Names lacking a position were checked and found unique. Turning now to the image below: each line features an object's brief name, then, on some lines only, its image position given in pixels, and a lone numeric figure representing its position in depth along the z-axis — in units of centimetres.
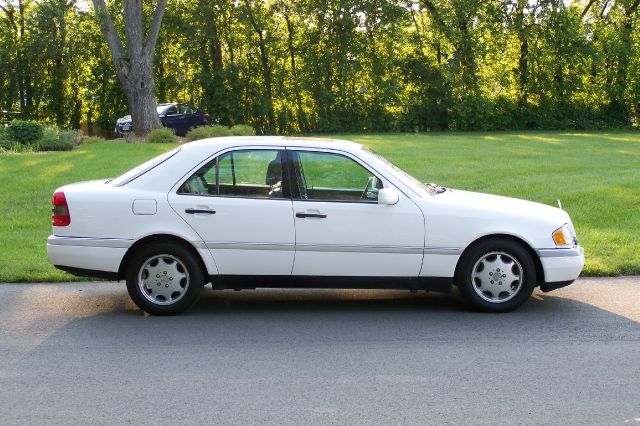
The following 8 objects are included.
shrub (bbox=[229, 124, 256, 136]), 2388
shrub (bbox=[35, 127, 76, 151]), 2205
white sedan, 707
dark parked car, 3262
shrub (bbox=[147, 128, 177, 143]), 2478
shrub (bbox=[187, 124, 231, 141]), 2428
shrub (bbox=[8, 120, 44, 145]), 2211
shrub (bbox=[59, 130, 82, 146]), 2289
